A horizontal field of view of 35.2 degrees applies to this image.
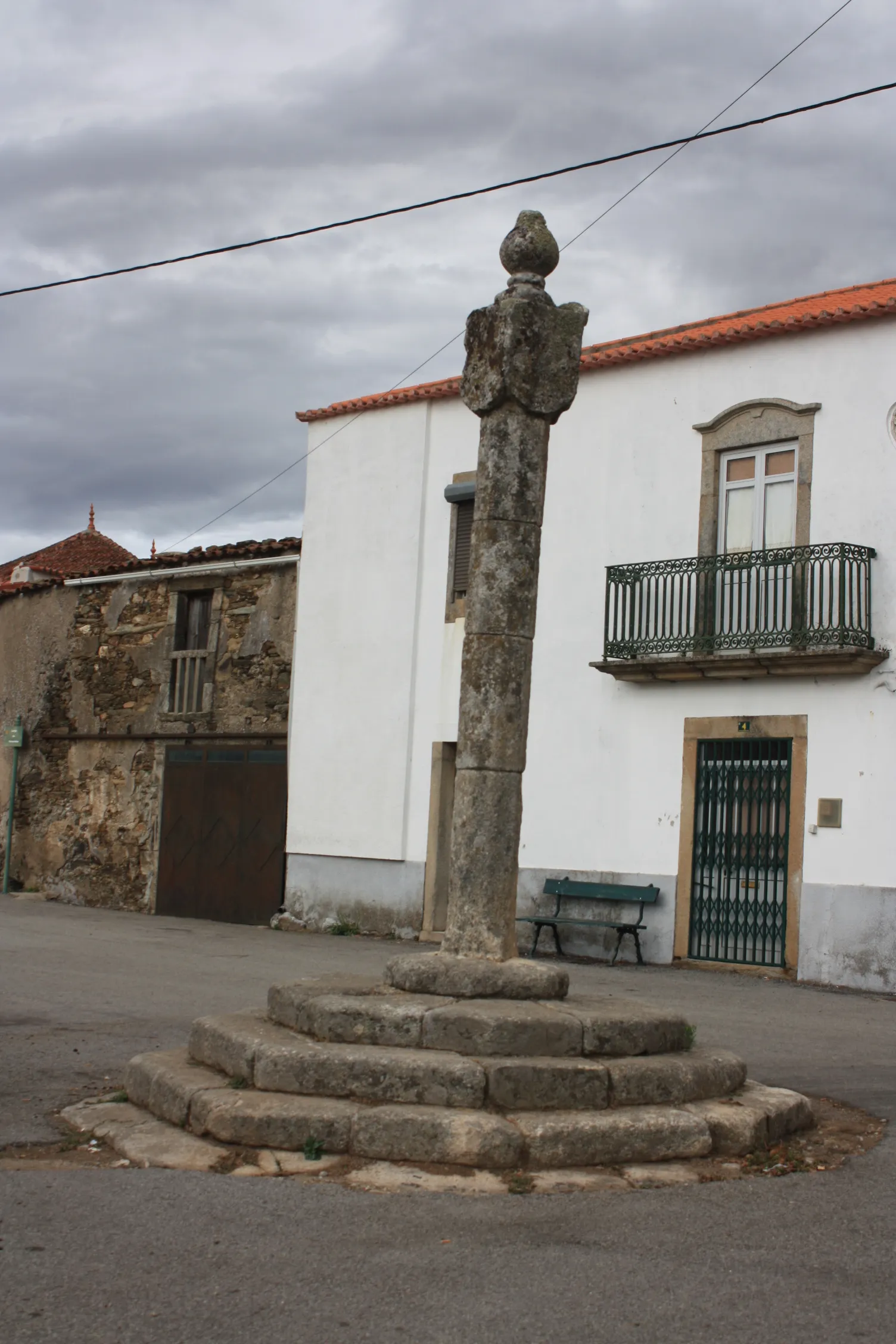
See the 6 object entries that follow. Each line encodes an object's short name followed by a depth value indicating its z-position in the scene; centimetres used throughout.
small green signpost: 2127
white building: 1330
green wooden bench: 1428
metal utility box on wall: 1330
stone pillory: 533
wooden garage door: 1812
